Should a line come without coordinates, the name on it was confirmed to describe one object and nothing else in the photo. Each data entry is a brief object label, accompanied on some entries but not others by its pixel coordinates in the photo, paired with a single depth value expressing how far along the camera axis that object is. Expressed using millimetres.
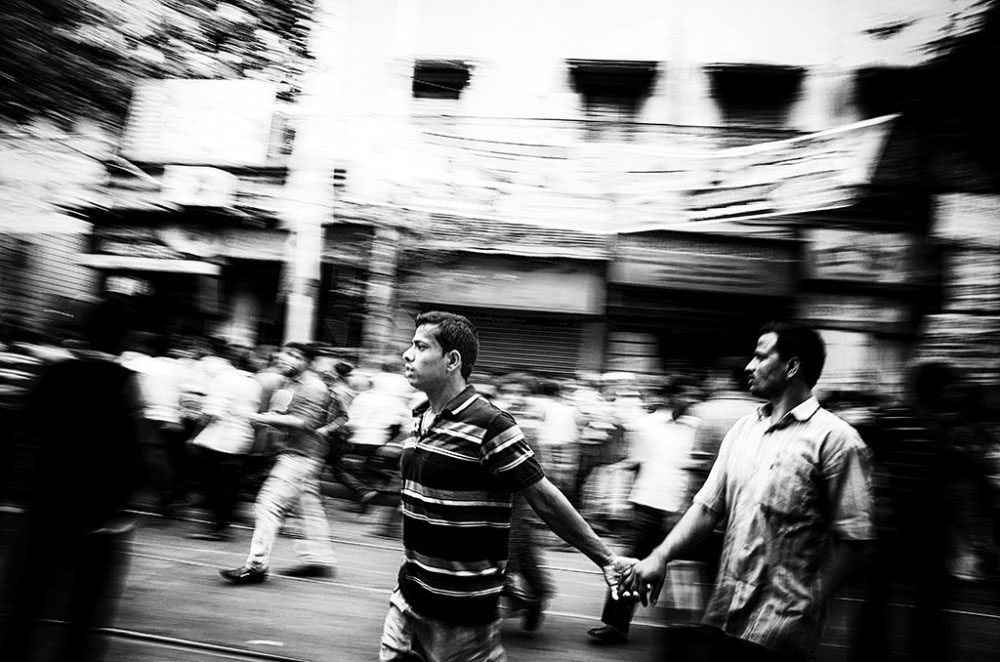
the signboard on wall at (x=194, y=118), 7590
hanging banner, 11078
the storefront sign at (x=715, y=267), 13719
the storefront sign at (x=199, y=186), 13630
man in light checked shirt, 2461
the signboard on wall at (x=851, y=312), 9680
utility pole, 10914
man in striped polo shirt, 2566
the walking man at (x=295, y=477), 6258
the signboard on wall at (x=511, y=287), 14852
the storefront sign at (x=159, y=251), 15484
